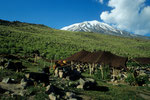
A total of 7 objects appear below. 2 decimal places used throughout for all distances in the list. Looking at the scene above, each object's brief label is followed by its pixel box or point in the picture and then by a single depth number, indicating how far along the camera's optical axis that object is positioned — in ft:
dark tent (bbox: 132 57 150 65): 75.44
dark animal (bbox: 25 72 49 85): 36.84
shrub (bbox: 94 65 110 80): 59.21
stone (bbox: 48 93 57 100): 25.80
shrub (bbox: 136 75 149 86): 52.50
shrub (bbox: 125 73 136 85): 52.09
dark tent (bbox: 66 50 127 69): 60.08
